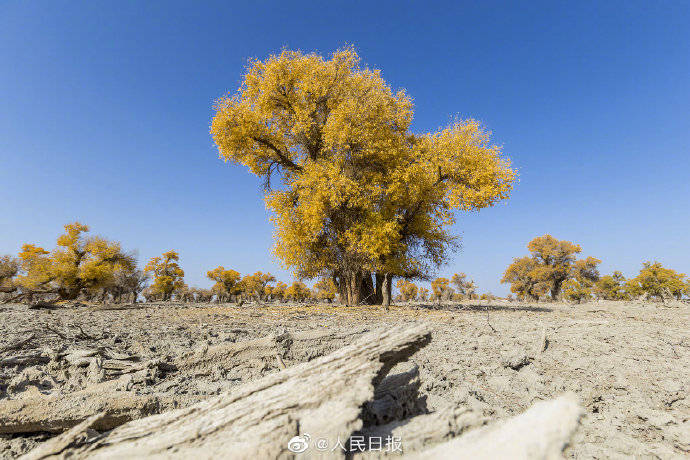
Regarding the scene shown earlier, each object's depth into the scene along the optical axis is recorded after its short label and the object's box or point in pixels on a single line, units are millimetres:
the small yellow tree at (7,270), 25934
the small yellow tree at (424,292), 41809
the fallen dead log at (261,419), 1535
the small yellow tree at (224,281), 48156
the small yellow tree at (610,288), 30988
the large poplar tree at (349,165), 14250
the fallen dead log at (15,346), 4230
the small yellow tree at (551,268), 41594
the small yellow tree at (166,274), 39156
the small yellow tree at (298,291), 53250
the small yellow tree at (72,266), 21969
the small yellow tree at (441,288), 44084
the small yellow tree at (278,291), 55219
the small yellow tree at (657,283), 23672
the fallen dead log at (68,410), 2305
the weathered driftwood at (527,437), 1311
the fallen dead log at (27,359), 3727
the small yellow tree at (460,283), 47375
